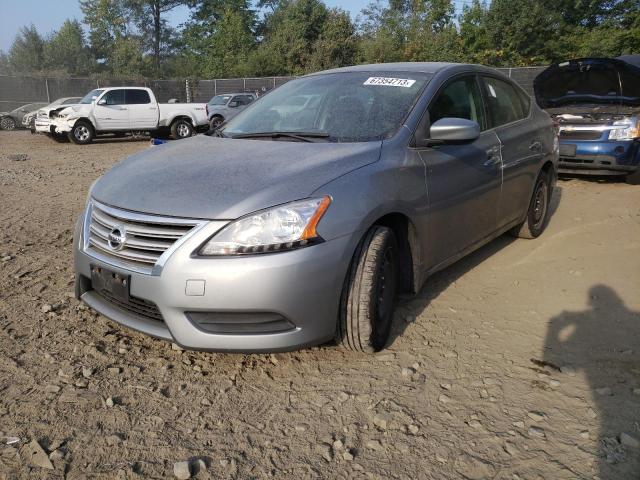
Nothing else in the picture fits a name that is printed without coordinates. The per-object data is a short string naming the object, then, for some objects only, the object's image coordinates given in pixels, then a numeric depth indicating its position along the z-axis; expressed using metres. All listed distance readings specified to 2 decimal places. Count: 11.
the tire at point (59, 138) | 16.23
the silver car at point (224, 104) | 17.88
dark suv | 7.20
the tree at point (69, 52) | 53.16
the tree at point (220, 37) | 40.72
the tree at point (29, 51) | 55.06
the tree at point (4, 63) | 59.09
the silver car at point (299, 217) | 2.41
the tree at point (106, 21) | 48.97
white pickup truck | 15.40
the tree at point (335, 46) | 34.72
